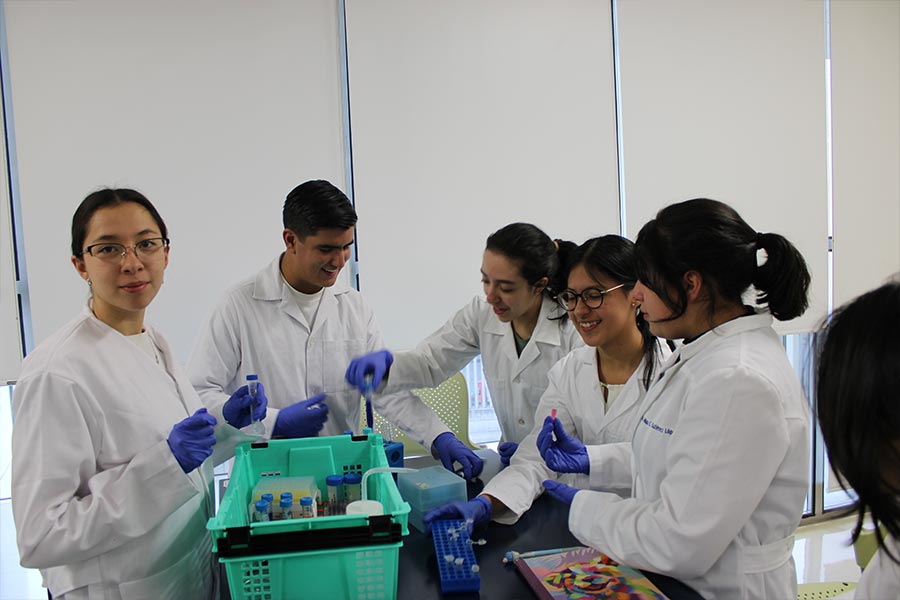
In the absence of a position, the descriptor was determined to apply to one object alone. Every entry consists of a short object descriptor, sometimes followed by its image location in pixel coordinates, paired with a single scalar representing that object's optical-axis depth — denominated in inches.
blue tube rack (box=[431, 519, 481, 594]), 46.4
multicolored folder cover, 44.8
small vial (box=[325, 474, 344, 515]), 53.4
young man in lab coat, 77.8
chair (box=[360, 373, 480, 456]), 103.9
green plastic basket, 40.7
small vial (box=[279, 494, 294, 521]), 46.7
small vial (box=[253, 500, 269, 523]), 45.9
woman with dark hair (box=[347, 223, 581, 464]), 82.4
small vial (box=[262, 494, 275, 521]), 46.8
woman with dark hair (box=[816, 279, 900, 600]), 32.3
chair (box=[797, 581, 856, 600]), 71.3
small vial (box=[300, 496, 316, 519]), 47.4
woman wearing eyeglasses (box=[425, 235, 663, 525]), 67.2
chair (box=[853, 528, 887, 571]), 66.8
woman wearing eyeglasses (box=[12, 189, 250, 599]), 45.9
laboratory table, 47.1
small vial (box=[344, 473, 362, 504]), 55.1
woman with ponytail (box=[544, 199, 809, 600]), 42.8
